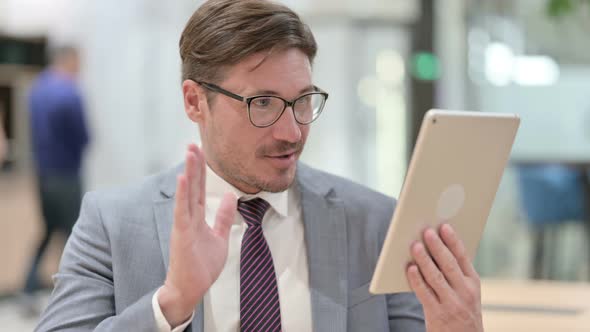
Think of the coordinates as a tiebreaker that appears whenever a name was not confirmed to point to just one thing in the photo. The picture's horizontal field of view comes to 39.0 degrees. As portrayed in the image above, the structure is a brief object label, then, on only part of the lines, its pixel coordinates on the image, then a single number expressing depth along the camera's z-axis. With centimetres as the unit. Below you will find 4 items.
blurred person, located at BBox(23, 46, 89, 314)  509
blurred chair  495
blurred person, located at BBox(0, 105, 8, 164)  519
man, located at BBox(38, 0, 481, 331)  169
